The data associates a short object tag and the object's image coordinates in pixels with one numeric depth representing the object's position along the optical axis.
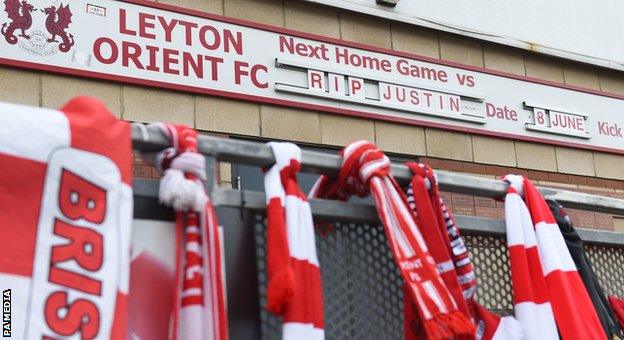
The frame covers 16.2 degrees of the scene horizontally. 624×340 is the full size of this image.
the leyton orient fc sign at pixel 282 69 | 9.24
